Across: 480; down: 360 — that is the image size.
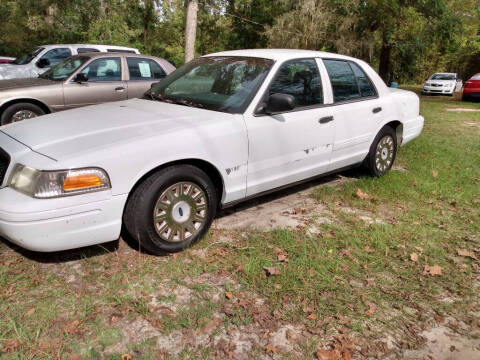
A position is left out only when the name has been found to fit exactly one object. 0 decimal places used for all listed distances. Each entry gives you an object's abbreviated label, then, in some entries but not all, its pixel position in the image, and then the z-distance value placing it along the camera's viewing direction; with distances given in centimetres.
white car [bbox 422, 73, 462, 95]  2259
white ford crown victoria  284
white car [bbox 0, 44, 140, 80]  934
